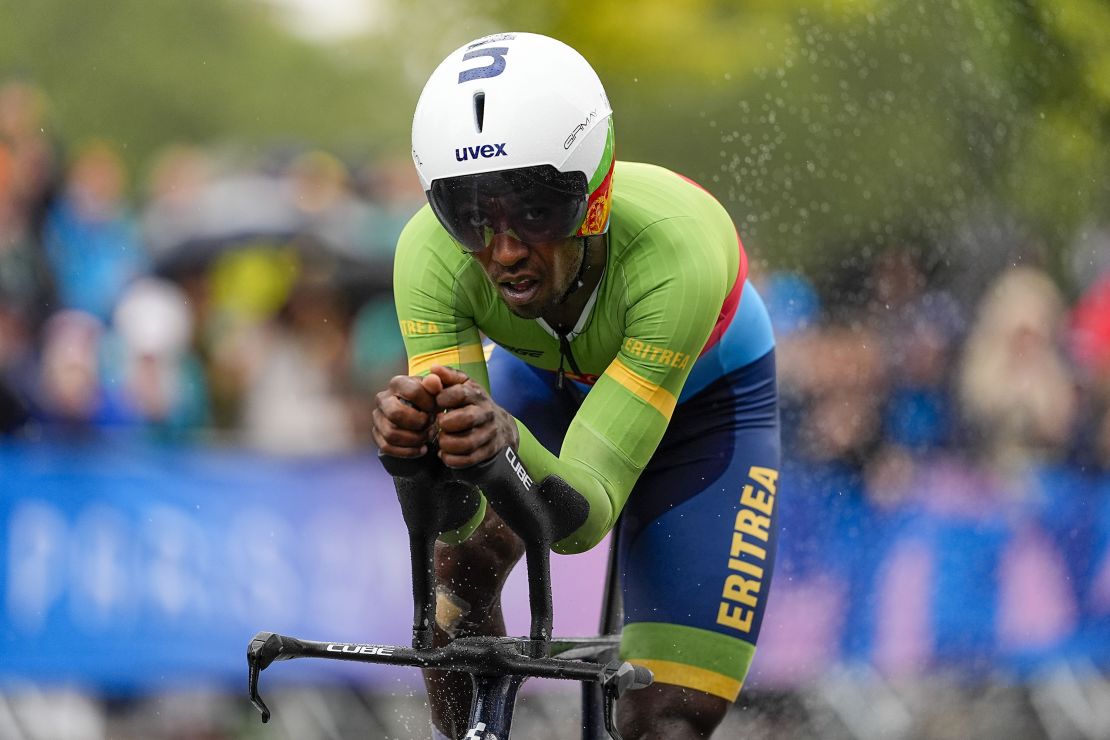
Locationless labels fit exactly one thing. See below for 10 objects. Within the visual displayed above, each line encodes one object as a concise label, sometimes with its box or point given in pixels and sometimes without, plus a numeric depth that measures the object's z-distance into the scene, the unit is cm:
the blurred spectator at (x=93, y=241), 1614
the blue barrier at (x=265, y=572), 1509
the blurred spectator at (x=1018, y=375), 1944
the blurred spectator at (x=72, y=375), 1556
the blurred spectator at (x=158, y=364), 1590
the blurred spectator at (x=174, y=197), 1664
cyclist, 780
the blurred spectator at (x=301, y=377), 1642
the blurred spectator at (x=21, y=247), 1548
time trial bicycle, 712
